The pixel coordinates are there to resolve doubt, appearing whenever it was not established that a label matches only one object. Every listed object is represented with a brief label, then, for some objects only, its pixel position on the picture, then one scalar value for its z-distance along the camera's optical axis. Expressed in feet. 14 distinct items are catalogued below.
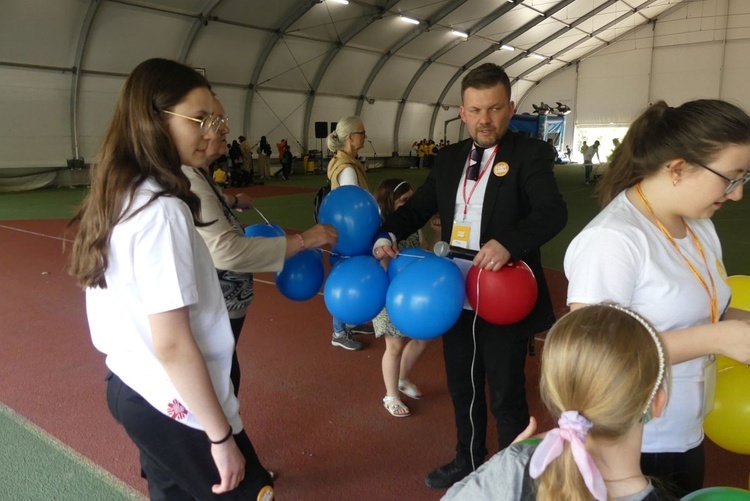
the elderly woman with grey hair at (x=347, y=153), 11.34
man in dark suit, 6.65
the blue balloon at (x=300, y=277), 7.77
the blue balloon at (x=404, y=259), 7.36
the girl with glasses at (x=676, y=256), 4.33
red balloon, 6.45
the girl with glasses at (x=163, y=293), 3.90
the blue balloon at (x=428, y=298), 6.57
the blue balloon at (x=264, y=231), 7.75
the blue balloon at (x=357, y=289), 7.33
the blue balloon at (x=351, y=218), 7.70
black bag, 11.79
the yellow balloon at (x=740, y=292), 7.02
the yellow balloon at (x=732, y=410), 5.88
